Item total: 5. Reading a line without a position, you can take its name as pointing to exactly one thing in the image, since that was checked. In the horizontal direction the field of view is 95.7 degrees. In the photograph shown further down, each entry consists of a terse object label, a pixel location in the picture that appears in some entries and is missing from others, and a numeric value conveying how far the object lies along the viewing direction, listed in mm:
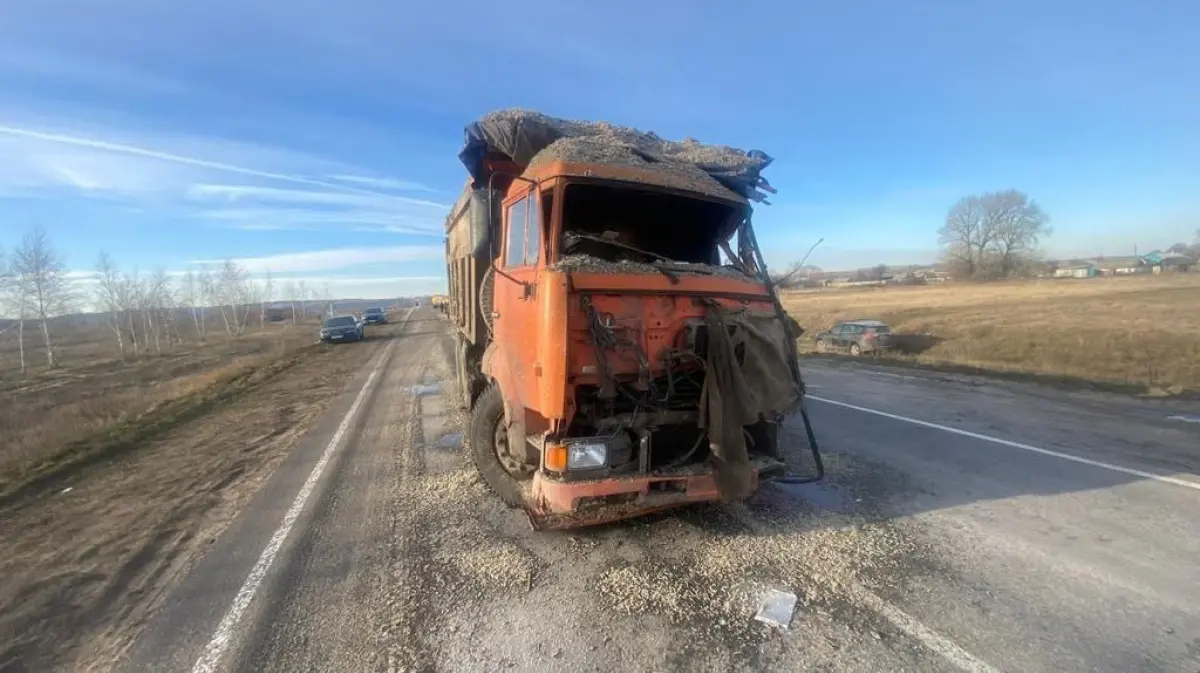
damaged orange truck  3572
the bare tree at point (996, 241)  73250
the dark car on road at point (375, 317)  48250
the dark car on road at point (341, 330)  30531
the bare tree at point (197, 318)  78112
